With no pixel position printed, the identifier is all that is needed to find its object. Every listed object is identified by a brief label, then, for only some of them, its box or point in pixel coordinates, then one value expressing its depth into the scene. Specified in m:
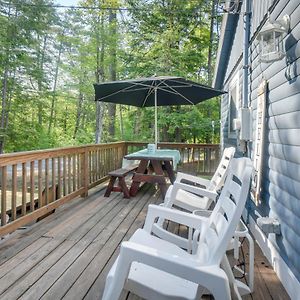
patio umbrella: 5.03
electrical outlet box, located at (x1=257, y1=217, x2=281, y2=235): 2.56
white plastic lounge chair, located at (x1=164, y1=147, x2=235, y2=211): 3.14
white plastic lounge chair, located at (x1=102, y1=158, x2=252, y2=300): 1.30
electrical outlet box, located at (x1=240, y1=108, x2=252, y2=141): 3.81
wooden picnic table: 5.07
